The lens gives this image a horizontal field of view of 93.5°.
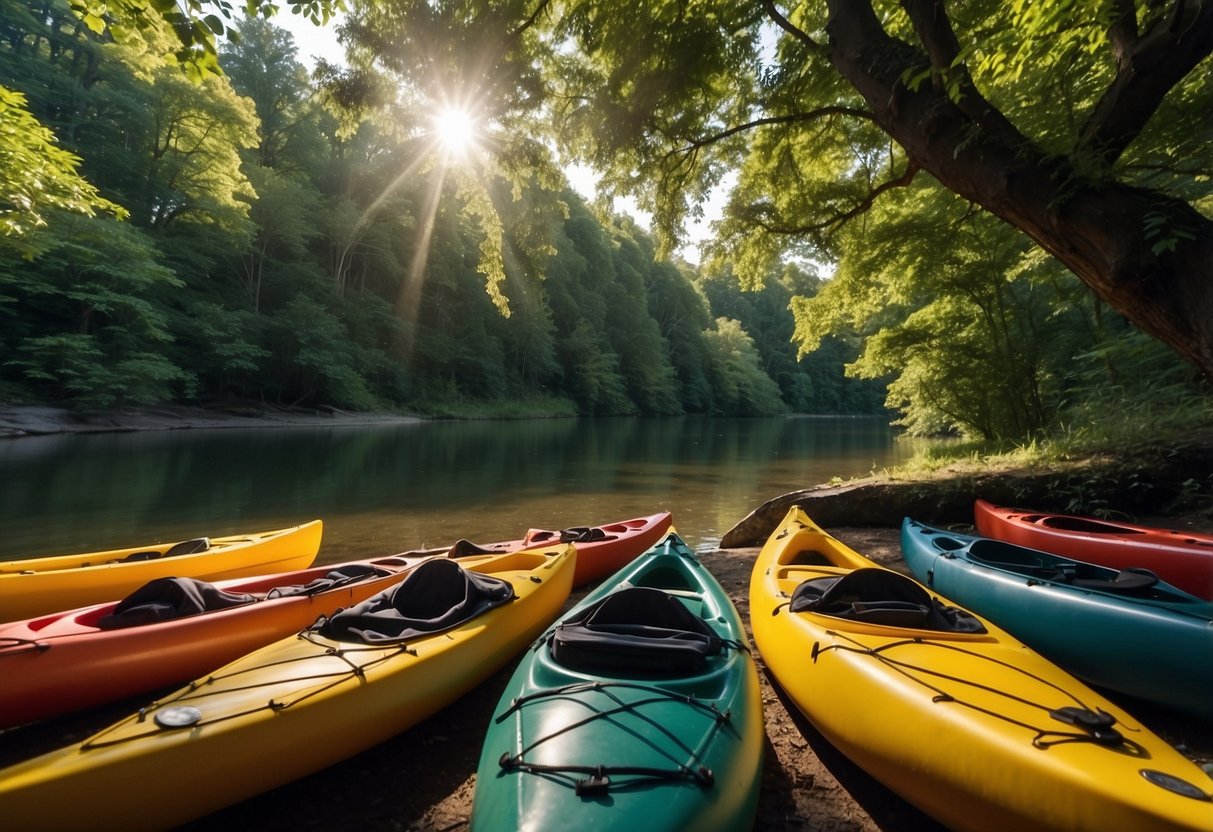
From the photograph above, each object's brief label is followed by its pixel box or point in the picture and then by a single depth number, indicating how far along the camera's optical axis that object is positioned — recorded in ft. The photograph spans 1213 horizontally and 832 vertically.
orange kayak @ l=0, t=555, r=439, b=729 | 9.45
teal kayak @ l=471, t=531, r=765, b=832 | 5.81
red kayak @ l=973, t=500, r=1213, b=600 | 13.93
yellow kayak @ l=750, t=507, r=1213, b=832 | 5.71
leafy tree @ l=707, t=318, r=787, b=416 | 177.68
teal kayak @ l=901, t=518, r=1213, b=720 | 9.18
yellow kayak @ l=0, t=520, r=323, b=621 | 13.75
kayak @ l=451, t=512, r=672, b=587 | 18.94
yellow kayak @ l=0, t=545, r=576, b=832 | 6.36
